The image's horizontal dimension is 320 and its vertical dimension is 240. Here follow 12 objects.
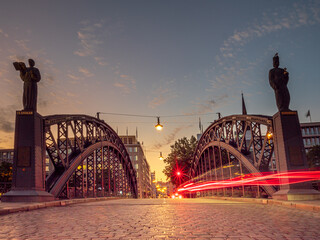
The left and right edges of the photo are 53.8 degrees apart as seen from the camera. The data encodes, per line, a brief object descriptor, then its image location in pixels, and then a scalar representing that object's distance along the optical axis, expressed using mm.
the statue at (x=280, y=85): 17250
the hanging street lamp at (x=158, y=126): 23241
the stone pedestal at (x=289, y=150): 15484
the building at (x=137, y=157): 115188
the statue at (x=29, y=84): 17734
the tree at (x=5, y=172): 60809
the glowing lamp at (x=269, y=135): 19562
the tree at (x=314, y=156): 68188
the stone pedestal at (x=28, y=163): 16155
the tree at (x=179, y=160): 61250
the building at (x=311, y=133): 94250
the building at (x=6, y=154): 120012
